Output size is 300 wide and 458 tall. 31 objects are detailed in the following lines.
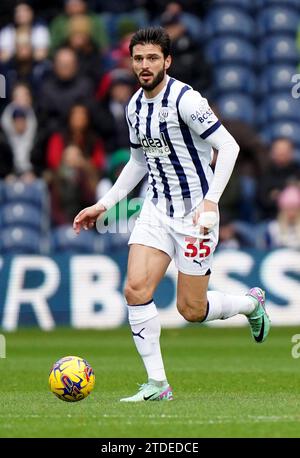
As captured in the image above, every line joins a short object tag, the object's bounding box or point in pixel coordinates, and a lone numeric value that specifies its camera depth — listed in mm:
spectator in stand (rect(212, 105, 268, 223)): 17891
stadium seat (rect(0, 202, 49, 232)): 17969
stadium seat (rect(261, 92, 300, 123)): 20438
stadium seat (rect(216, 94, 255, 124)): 20375
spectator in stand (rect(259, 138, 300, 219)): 18031
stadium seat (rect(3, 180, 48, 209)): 17906
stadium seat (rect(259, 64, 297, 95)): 20812
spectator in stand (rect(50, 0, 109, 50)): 20531
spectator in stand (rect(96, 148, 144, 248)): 16531
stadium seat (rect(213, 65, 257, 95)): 20875
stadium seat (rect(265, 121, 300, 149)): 20141
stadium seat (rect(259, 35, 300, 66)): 21266
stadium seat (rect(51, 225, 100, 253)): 17812
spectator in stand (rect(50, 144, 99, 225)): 17766
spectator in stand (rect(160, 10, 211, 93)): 19609
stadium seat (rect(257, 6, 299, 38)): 21469
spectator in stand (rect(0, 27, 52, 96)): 19797
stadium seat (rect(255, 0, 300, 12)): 21609
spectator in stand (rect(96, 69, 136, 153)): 18656
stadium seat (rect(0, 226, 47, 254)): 17750
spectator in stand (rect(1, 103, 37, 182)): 18688
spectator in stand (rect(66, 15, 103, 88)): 19719
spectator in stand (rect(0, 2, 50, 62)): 20000
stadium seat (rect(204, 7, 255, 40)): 21297
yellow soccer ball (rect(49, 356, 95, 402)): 8508
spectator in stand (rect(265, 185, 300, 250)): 17547
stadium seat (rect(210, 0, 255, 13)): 21531
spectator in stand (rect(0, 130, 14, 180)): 18703
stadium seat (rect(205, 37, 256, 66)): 21172
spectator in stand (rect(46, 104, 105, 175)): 18078
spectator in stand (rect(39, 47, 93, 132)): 18828
